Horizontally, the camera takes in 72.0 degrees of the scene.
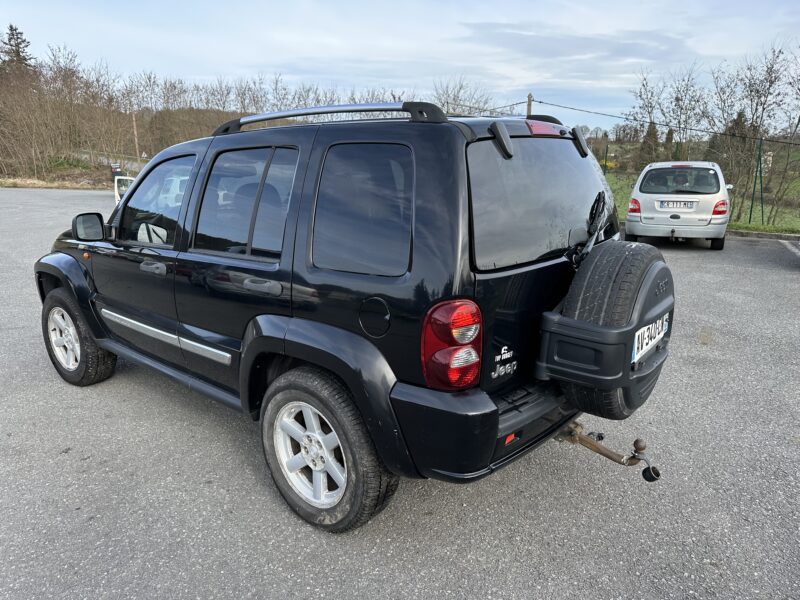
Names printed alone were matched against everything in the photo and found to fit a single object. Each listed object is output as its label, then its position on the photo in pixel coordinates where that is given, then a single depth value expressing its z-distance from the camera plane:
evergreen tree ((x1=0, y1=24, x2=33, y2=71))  33.19
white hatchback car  9.61
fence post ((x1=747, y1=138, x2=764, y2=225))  12.84
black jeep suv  2.12
